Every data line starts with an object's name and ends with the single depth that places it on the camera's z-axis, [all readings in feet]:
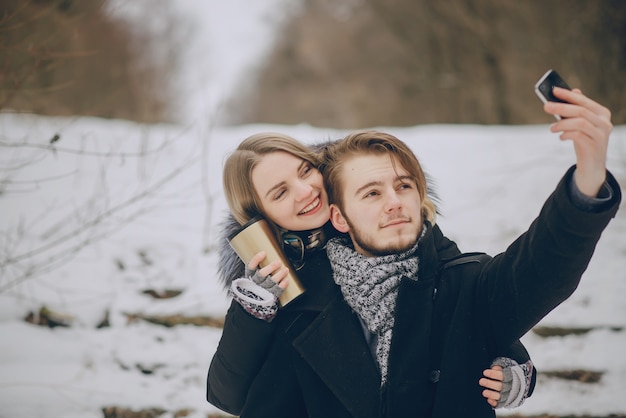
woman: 6.10
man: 4.64
